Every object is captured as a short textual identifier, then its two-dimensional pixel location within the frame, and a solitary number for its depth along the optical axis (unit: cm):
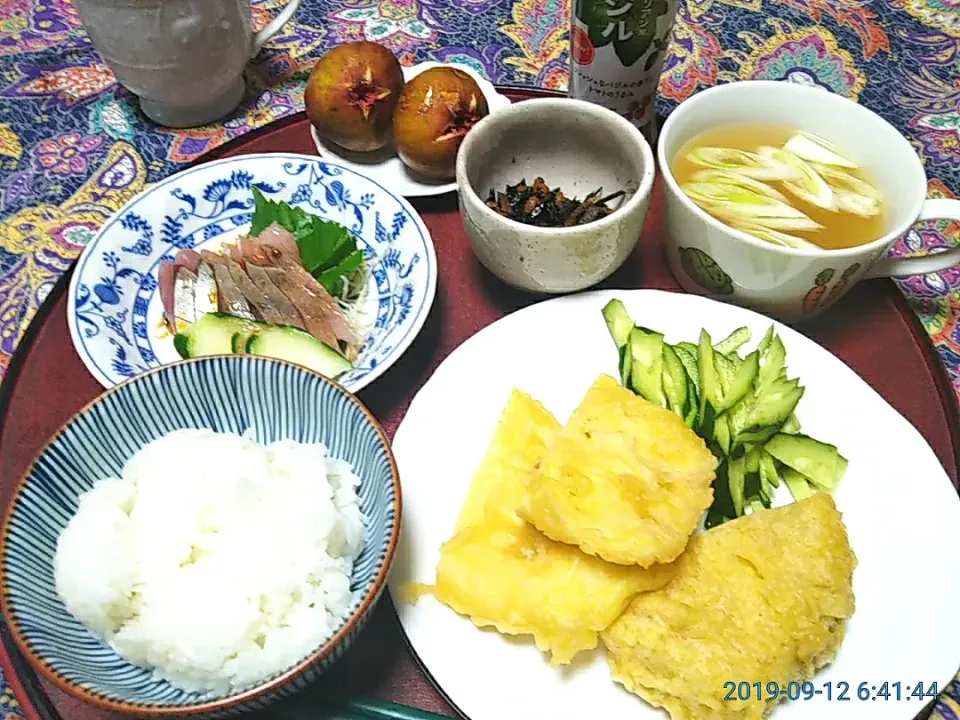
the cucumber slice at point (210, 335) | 33
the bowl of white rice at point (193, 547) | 23
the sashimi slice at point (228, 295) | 35
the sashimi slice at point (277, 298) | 35
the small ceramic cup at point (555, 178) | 31
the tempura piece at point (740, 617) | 23
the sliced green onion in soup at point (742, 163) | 36
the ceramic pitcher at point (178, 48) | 39
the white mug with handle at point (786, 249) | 31
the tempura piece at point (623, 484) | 24
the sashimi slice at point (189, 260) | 36
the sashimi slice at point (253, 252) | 35
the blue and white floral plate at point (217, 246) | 33
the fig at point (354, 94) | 39
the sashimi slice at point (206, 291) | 35
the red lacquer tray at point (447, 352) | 31
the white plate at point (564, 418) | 25
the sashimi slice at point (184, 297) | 35
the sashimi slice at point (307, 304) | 34
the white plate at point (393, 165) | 40
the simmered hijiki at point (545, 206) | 35
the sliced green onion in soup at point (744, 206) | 35
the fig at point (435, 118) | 38
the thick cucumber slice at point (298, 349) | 33
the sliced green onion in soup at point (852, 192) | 35
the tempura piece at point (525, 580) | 24
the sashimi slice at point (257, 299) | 35
